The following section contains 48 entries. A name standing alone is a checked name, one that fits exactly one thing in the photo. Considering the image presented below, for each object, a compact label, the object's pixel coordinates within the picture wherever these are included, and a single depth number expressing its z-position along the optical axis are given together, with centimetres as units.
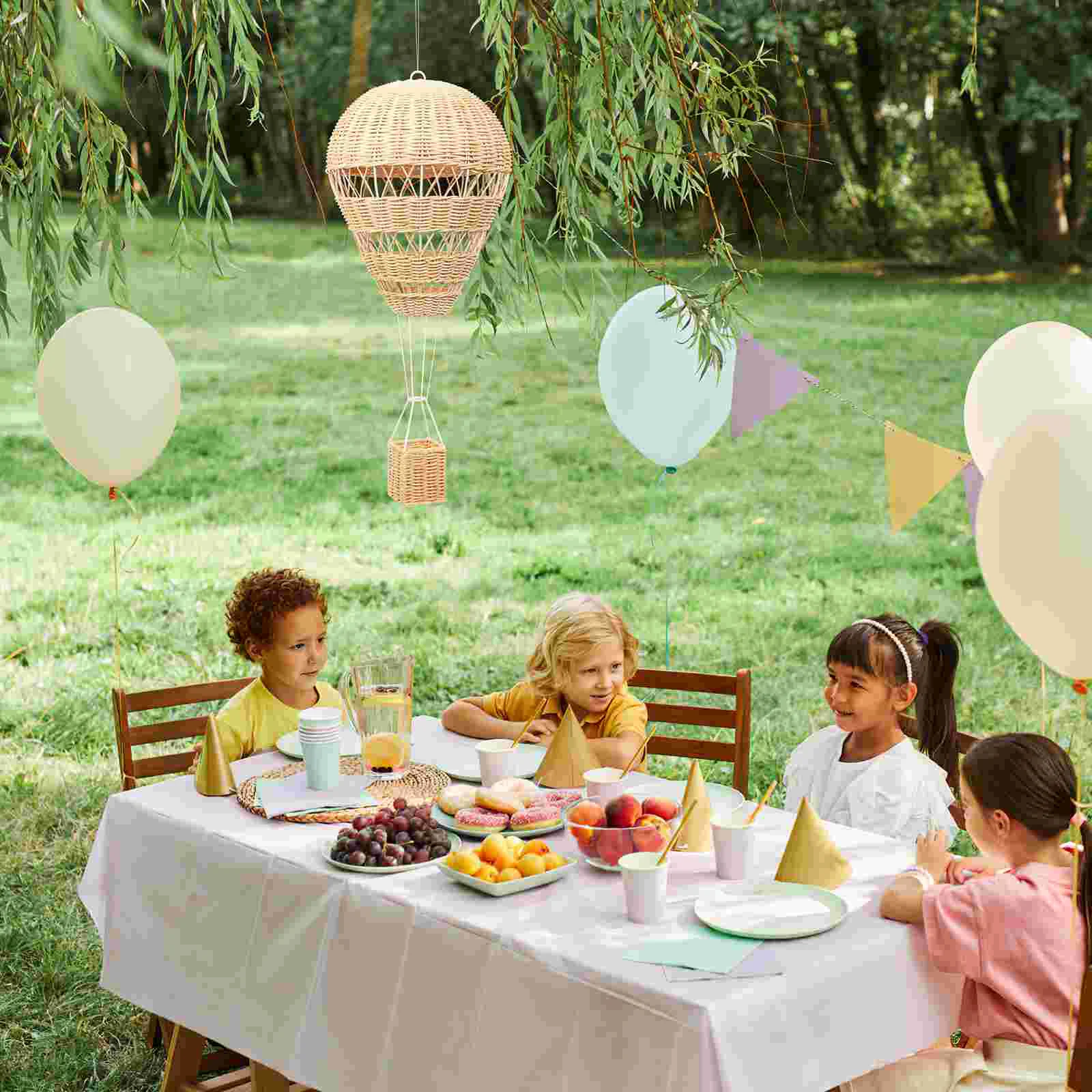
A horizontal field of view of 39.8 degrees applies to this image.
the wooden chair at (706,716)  398
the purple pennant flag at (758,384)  463
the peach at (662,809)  303
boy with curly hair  382
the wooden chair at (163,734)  374
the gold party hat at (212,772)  339
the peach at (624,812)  294
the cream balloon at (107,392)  388
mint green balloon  442
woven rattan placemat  323
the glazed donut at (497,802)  317
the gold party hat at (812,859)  286
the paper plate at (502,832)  310
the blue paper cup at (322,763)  337
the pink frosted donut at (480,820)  312
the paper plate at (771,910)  264
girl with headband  368
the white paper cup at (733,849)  291
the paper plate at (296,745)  369
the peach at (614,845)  290
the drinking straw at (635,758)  342
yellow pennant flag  424
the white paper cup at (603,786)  327
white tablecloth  246
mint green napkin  251
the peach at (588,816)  297
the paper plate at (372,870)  292
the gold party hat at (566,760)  343
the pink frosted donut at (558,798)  328
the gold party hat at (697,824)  304
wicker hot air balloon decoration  359
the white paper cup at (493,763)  344
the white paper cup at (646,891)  269
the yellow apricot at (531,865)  285
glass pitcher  341
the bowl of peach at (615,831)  291
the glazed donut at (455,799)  322
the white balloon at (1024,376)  350
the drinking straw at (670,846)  269
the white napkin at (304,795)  329
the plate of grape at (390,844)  294
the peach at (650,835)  291
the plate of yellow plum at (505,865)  281
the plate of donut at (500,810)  311
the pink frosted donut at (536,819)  311
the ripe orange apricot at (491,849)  288
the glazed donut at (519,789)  326
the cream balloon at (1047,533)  262
